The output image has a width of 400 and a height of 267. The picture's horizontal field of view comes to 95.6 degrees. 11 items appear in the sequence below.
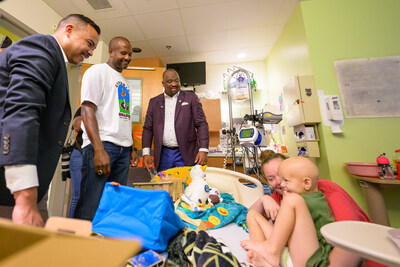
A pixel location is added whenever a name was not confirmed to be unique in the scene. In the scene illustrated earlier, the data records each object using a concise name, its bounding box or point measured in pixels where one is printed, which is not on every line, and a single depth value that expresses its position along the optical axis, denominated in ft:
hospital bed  3.02
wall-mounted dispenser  6.48
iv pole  6.99
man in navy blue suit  1.58
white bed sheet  2.60
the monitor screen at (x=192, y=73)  11.33
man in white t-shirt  3.19
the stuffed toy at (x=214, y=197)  4.06
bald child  2.41
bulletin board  6.47
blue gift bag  2.33
